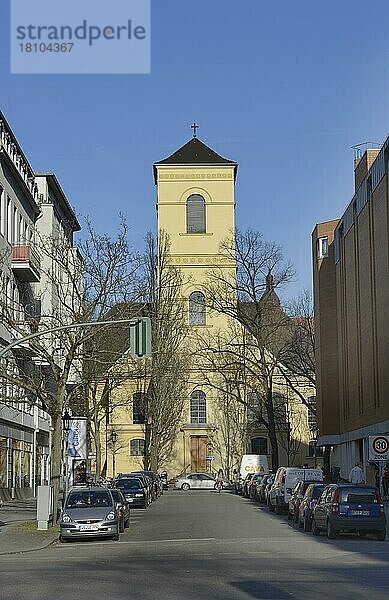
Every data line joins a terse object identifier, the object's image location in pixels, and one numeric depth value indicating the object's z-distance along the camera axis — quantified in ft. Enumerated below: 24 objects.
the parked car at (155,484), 201.35
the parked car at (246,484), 206.84
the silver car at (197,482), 267.39
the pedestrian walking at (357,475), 140.45
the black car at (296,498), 117.08
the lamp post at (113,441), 286.19
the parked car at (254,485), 190.88
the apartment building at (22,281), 164.96
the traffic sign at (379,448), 113.91
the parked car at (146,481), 173.47
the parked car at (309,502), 103.96
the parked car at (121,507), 103.21
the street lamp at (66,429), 133.52
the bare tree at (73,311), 112.37
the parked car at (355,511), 92.27
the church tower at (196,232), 295.89
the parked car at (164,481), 261.56
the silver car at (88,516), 95.71
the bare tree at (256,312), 211.41
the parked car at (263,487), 175.52
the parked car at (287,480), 136.98
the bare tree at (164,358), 237.86
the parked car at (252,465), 225.15
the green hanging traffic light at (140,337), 84.23
